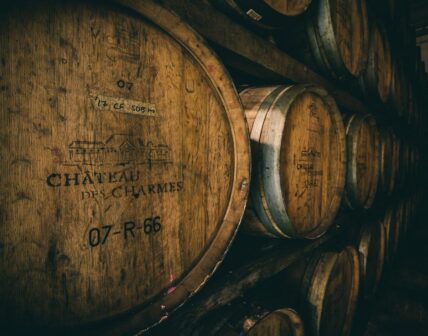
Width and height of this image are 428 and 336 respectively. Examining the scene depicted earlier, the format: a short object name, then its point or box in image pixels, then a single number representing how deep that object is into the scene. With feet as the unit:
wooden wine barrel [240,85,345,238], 4.29
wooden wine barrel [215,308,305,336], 4.31
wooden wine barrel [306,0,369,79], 6.23
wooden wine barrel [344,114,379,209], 7.86
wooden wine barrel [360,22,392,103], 9.76
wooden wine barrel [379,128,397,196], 10.27
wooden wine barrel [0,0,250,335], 2.08
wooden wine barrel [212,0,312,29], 4.00
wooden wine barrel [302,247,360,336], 6.17
